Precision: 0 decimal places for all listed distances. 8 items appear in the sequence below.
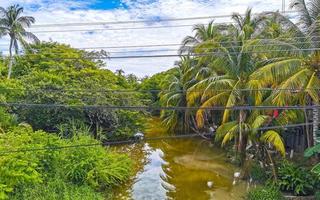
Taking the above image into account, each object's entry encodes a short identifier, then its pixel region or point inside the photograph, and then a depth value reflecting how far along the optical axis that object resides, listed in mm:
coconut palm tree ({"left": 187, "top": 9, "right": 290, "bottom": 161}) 8931
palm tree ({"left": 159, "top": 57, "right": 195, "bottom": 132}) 14916
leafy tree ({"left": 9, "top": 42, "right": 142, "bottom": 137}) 11443
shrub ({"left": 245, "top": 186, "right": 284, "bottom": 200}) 7364
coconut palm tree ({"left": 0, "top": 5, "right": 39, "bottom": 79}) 16638
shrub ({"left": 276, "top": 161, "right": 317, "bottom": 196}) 7602
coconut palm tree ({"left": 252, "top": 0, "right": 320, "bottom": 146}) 7279
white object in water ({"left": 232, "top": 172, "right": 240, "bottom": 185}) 8964
